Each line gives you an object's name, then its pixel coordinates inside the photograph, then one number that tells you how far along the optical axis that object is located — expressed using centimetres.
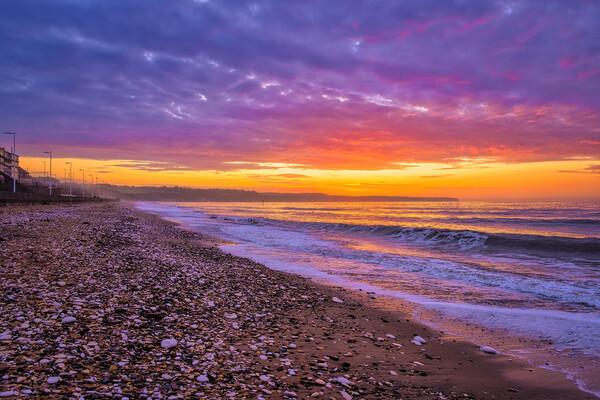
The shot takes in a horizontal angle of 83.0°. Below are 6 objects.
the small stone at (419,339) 647
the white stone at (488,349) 609
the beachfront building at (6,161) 12175
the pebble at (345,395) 407
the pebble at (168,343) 490
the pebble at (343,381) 445
